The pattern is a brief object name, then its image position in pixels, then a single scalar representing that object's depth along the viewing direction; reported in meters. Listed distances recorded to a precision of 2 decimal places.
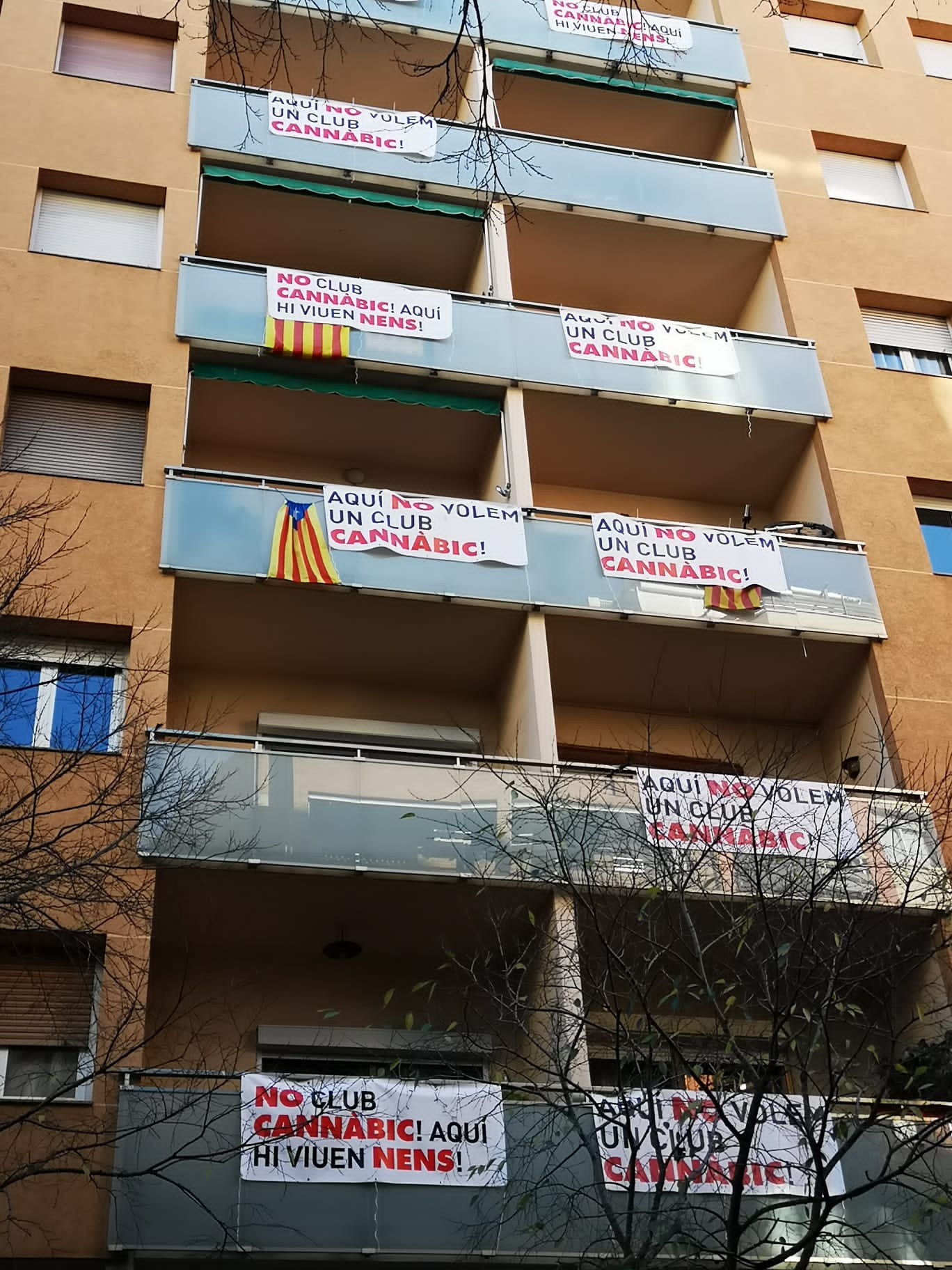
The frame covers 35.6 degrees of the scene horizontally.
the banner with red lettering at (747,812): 13.76
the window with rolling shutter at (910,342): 19.58
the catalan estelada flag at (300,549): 15.21
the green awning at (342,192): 18.25
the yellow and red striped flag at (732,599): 16.27
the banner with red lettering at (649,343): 18.02
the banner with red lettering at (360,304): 17.22
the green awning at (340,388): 16.73
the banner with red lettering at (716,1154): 10.66
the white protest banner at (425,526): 15.72
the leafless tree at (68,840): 11.04
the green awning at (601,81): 20.06
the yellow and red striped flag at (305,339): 16.88
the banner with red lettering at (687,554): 16.36
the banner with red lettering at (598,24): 20.76
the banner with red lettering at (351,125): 18.73
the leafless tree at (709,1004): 9.88
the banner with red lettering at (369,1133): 11.55
